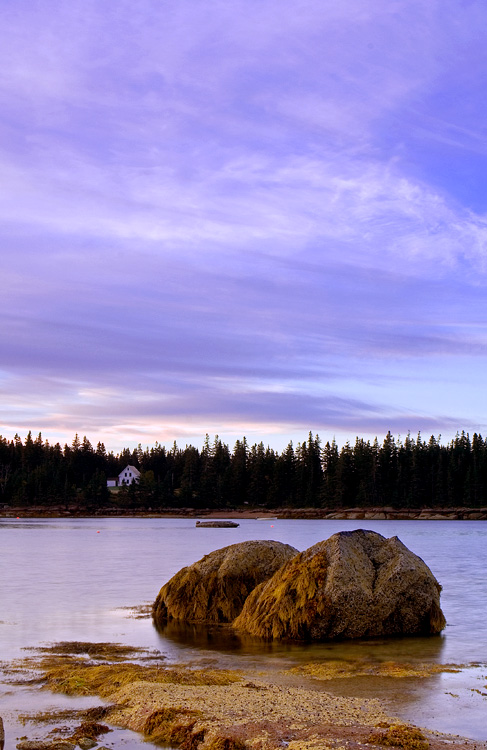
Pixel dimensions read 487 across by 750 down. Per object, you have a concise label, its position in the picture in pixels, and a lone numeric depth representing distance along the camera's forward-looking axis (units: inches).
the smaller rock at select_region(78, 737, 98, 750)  335.4
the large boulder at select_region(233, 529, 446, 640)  631.2
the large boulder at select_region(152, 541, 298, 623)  754.8
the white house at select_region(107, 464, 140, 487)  7573.8
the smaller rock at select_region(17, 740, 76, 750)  331.3
